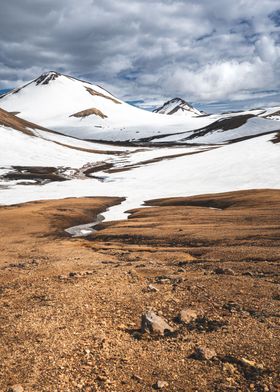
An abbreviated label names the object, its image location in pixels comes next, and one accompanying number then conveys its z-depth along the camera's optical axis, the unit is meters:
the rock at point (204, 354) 11.80
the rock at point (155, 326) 13.59
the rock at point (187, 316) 14.64
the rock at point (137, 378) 10.99
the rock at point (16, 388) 10.51
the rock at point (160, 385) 10.60
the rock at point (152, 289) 18.11
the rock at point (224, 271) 20.55
